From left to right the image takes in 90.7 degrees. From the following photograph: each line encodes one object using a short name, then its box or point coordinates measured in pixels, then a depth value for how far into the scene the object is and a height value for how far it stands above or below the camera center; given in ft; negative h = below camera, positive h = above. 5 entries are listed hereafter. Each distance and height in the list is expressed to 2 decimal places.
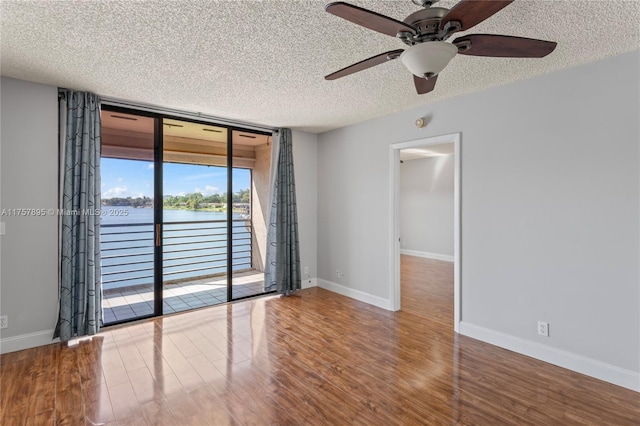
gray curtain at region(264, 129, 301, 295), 15.58 -0.36
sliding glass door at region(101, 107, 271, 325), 13.12 +0.06
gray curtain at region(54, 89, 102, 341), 10.34 -0.03
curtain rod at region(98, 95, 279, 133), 11.53 +4.16
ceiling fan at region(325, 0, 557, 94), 4.44 +2.88
